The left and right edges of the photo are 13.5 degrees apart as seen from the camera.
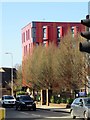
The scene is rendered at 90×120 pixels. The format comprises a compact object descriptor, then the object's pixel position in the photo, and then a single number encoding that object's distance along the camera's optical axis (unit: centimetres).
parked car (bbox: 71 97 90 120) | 2247
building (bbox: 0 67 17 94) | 9428
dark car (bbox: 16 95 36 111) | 3872
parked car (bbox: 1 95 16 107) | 4983
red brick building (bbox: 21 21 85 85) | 7762
